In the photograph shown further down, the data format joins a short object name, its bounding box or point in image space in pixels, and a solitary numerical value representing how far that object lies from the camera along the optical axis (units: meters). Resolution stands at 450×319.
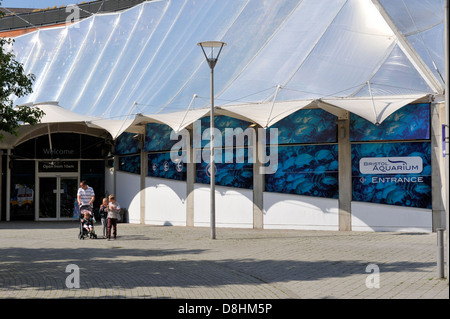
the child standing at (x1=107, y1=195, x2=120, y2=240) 18.67
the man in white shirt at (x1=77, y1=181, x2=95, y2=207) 19.34
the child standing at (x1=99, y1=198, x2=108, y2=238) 19.34
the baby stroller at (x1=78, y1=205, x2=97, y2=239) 19.02
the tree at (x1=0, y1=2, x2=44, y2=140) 12.52
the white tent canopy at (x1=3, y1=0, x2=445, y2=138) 19.67
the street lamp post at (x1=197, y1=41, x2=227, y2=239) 17.92
